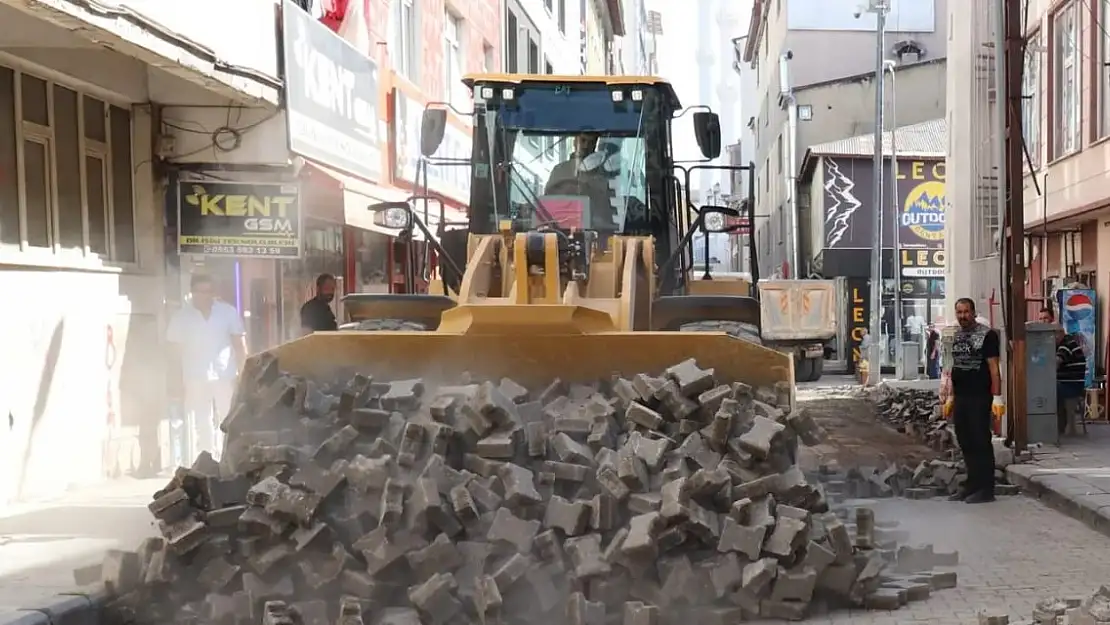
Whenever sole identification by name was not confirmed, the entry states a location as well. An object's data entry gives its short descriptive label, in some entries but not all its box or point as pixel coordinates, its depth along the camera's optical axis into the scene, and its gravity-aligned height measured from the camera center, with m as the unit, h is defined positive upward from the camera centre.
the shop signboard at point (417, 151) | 16.08 +1.81
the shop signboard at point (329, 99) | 11.80 +1.98
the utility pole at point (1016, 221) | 12.42 +0.42
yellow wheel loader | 7.40 +0.05
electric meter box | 12.73 -1.21
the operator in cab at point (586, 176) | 9.44 +0.76
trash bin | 26.48 -2.27
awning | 12.86 +0.90
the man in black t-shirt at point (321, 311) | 11.23 -0.36
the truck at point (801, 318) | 28.95 -1.36
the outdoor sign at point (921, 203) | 36.16 +1.85
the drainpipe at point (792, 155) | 42.31 +4.24
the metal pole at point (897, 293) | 26.78 -0.81
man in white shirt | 10.49 -0.69
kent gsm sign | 11.16 +0.50
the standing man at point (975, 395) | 10.02 -1.18
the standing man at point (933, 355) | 26.34 -2.18
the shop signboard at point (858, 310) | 34.31 -1.44
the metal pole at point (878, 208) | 26.83 +1.35
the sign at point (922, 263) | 35.62 -0.04
